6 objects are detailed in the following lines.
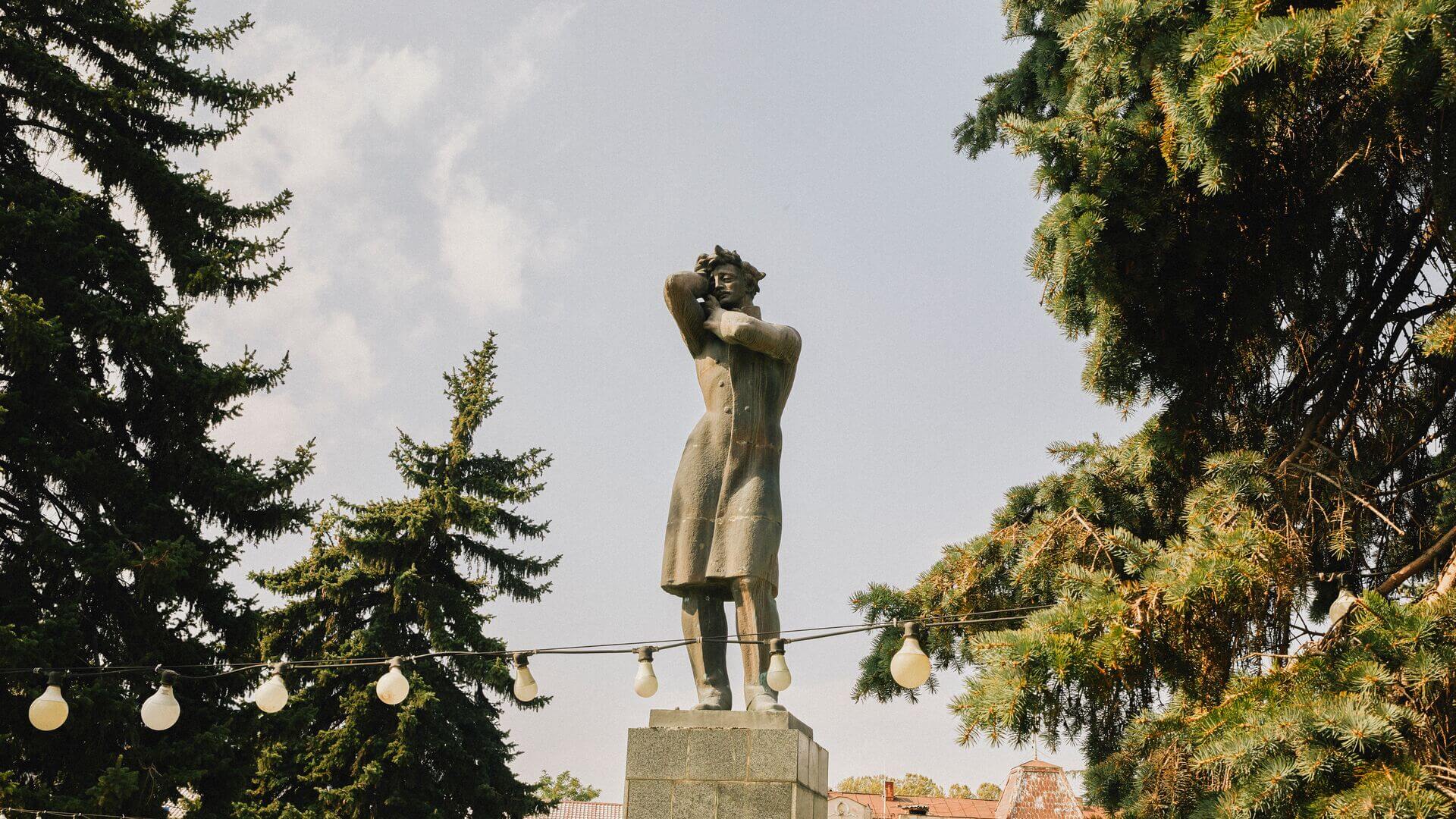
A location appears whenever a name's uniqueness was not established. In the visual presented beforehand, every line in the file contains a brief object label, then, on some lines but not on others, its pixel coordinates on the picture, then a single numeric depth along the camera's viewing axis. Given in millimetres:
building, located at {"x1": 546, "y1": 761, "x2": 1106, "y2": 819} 23312
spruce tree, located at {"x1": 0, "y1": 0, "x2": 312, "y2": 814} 10656
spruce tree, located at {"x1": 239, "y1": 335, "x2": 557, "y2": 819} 16922
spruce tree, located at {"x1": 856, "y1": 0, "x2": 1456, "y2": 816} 5422
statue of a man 6352
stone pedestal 5828
